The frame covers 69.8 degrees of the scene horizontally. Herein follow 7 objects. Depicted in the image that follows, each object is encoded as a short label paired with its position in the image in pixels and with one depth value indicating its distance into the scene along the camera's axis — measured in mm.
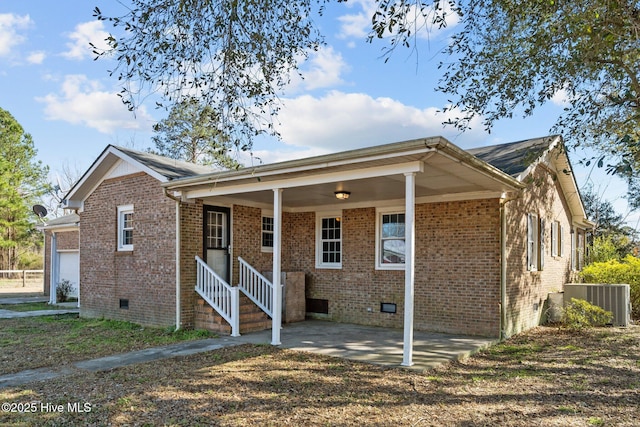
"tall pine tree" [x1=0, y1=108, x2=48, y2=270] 29484
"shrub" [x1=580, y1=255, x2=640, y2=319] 13281
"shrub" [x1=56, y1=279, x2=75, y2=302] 16953
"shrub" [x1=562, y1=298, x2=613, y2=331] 10852
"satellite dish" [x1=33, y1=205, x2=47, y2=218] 20403
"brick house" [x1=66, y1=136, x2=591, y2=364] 8992
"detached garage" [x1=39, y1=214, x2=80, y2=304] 17078
